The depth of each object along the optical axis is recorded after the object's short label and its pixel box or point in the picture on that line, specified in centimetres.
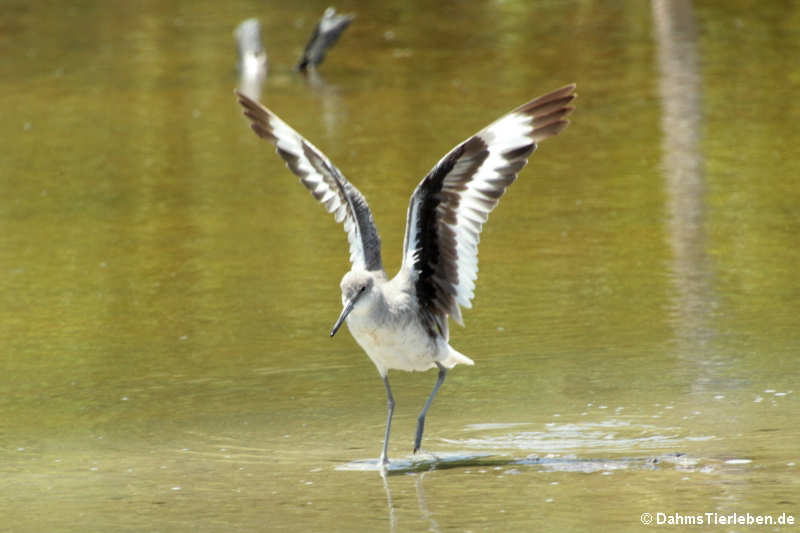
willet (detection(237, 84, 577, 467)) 1260
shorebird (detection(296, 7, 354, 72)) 3672
